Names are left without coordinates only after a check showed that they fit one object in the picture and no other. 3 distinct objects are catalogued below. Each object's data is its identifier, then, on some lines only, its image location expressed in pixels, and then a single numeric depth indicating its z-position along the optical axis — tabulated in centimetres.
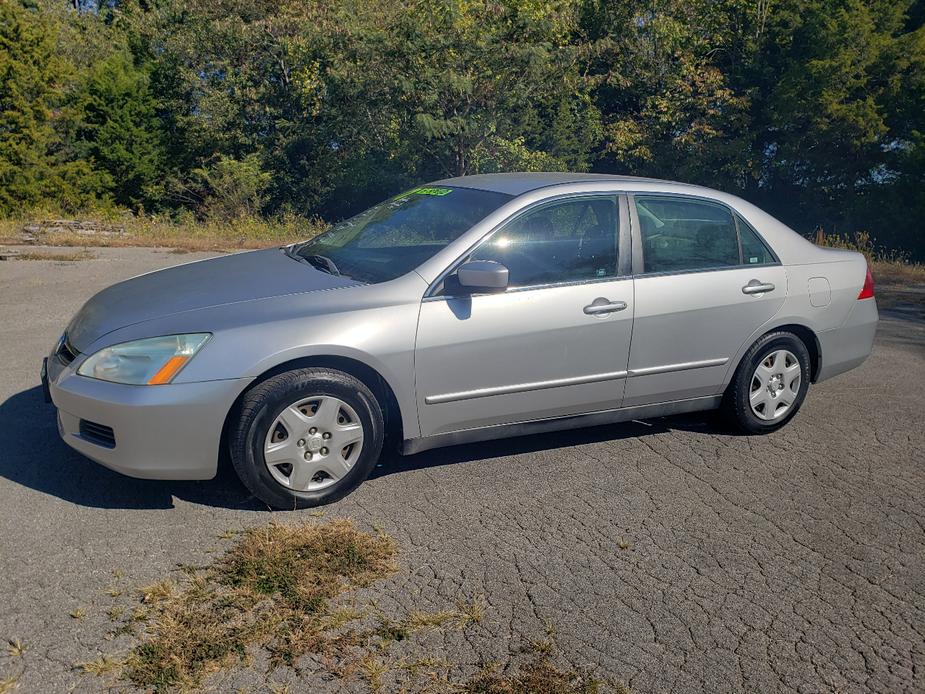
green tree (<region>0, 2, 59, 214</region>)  2861
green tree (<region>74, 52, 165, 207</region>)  3009
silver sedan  430
